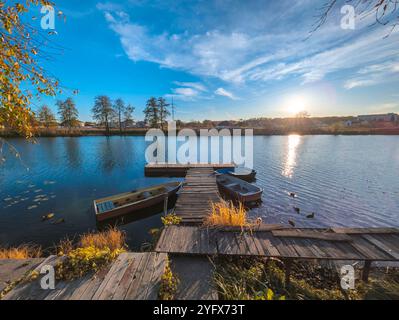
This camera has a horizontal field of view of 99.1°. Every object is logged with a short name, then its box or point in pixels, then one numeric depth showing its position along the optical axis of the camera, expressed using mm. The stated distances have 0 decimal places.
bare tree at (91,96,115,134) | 56875
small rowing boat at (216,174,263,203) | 11164
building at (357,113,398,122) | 87056
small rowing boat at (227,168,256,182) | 15778
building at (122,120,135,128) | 69525
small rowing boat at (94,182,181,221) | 9062
